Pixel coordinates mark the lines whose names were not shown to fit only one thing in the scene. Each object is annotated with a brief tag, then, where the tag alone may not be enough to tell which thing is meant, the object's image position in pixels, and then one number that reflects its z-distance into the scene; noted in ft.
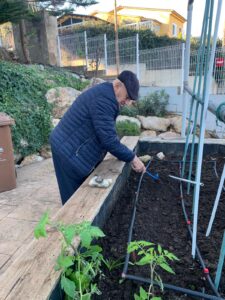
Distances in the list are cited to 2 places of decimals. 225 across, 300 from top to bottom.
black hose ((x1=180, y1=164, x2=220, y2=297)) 4.15
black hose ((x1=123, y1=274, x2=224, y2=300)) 3.94
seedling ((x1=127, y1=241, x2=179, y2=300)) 3.34
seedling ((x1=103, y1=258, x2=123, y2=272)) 4.72
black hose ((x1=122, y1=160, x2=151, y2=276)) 4.56
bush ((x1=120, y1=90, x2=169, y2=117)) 28.88
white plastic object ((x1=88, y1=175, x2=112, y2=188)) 6.54
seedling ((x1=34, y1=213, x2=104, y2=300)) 3.33
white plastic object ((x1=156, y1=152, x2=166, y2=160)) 10.51
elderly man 6.51
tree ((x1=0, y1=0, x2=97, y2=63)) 22.50
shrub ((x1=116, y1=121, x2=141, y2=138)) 22.65
